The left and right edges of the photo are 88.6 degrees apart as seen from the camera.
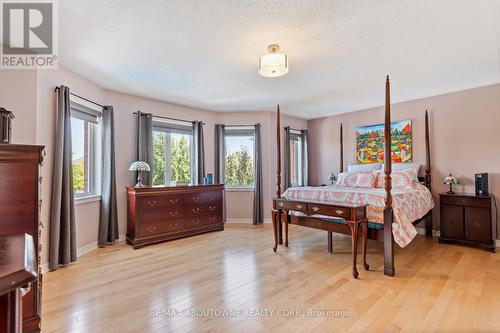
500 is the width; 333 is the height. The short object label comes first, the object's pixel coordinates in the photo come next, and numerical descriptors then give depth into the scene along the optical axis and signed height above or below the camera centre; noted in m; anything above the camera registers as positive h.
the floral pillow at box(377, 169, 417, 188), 4.04 -0.15
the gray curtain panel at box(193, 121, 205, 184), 5.13 +0.38
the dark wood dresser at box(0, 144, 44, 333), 1.71 -0.17
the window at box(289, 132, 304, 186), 6.18 +0.27
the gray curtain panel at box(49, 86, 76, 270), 2.99 -0.29
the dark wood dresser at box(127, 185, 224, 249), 3.91 -0.68
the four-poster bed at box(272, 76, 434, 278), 2.81 -0.52
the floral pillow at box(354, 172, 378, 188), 4.29 -0.19
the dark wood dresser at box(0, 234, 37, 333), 0.71 -0.30
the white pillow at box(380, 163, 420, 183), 4.42 +0.04
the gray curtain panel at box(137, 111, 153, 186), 4.34 +0.53
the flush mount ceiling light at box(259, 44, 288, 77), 2.51 +1.05
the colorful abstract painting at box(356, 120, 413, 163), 4.76 +0.52
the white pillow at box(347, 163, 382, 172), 4.96 +0.04
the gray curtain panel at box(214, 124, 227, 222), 5.47 +0.29
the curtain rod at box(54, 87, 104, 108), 3.11 +1.04
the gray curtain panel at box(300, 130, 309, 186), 6.23 +0.26
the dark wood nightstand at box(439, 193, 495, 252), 3.58 -0.76
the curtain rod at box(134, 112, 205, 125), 4.77 +1.02
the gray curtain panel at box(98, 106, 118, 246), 3.88 -0.18
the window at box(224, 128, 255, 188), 5.70 +0.25
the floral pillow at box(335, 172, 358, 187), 4.59 -0.18
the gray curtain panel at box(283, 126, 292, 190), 5.82 +0.21
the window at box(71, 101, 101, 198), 3.62 +0.36
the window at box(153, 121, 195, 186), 4.78 +0.36
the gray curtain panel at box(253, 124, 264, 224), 5.42 -0.31
